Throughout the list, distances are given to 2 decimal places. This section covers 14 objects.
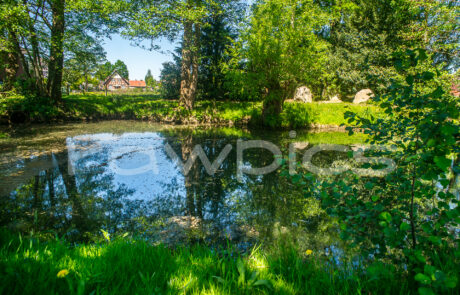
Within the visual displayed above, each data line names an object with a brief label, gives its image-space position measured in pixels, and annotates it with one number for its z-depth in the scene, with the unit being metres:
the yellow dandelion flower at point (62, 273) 1.65
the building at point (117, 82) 71.50
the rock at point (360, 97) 19.96
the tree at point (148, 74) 101.56
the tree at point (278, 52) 11.04
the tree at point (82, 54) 12.28
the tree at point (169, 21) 12.64
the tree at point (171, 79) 18.68
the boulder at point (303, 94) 20.16
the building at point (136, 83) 83.64
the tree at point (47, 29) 9.58
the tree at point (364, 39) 19.61
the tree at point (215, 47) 15.89
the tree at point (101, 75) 45.94
